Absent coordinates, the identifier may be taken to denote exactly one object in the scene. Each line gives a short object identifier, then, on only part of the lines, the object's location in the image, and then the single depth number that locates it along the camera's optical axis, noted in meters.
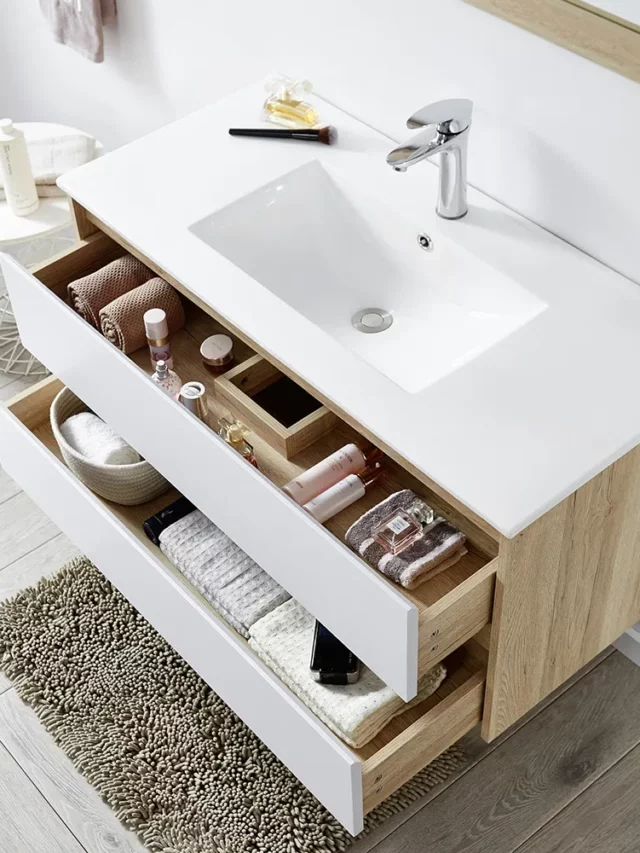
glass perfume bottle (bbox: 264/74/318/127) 1.82
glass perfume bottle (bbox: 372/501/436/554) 1.42
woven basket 1.75
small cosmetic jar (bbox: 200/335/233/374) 1.70
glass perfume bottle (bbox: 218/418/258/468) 1.60
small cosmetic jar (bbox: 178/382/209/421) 1.60
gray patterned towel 1.40
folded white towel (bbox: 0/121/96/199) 2.26
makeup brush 1.79
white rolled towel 1.84
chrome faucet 1.53
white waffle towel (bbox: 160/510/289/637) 1.64
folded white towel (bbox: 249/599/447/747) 1.47
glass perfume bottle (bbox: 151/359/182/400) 1.66
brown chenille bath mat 1.78
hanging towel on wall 2.23
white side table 2.17
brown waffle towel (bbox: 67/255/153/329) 1.76
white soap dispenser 2.15
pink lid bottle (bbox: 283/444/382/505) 1.51
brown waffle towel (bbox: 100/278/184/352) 1.72
